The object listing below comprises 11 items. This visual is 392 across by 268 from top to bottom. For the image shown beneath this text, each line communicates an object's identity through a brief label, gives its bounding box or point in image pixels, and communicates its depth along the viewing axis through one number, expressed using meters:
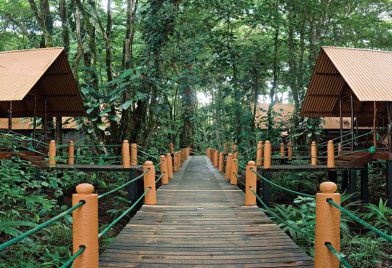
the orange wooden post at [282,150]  15.88
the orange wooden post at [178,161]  16.36
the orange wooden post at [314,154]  12.00
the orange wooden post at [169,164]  12.55
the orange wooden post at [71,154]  12.00
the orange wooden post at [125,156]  10.48
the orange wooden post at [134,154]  11.25
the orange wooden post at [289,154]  14.71
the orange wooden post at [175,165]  15.58
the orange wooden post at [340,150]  12.77
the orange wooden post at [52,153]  11.03
